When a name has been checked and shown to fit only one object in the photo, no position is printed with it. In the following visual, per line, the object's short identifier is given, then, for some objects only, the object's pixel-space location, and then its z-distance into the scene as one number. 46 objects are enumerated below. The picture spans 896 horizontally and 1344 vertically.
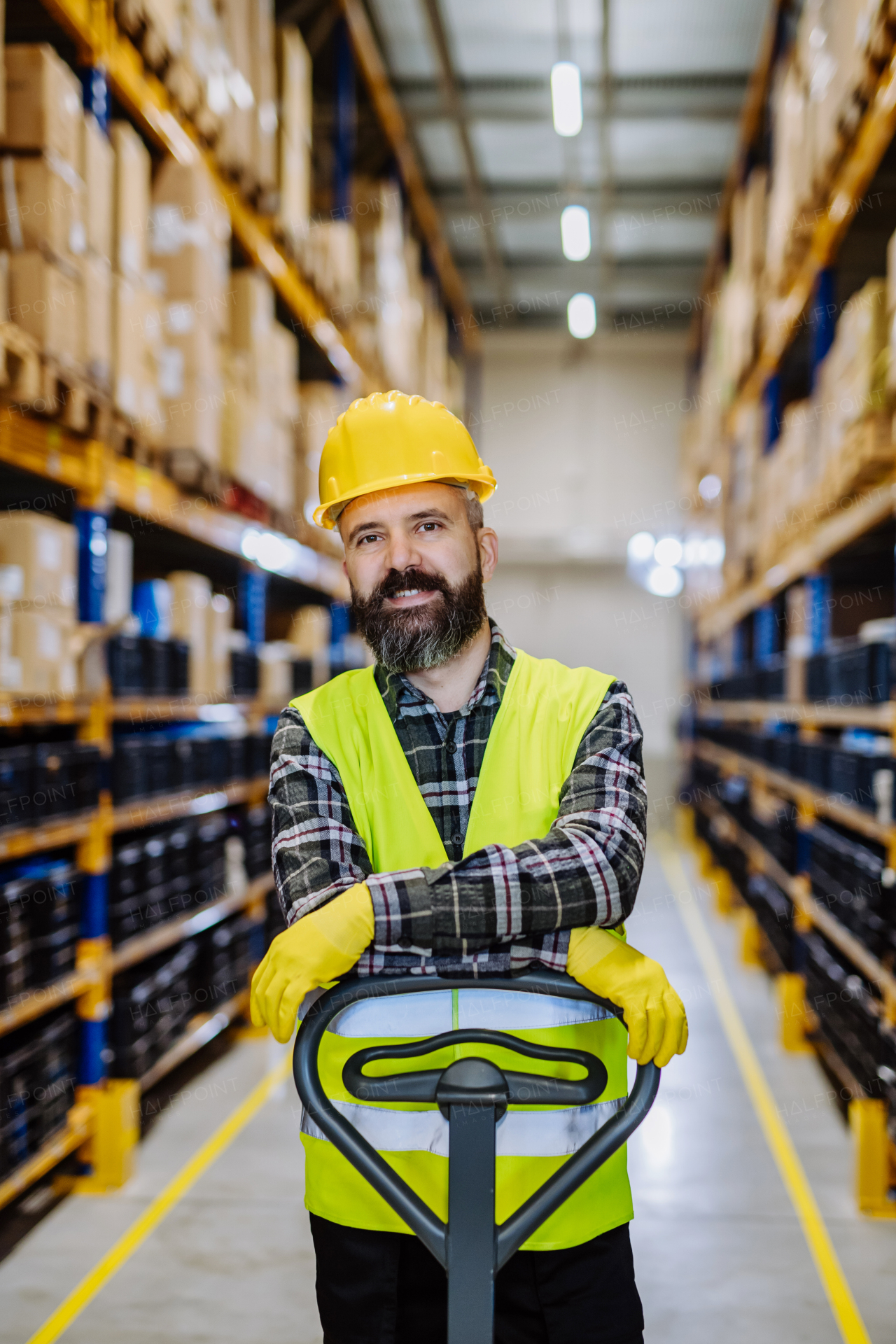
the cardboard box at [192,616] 4.89
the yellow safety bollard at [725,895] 9.24
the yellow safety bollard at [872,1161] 3.87
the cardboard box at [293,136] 6.32
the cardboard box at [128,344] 4.02
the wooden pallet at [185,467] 4.55
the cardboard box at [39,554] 3.53
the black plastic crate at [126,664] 4.08
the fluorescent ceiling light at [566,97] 8.88
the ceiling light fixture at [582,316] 14.19
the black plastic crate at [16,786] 3.31
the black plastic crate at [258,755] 5.93
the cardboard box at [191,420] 4.61
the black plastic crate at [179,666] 4.67
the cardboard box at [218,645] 5.12
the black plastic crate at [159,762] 4.46
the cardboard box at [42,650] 3.48
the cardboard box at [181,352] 4.64
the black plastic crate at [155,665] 4.40
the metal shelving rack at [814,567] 3.88
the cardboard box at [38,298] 3.40
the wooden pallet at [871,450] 3.73
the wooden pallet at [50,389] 3.13
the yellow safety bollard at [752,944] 7.54
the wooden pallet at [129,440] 4.01
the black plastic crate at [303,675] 6.81
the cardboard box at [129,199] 4.12
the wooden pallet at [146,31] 3.97
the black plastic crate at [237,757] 5.54
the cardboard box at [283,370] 6.05
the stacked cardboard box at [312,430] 6.70
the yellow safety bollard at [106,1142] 4.00
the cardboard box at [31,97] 3.44
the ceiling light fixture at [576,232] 11.30
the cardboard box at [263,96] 5.66
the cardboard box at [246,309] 5.62
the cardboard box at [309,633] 7.22
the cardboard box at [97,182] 3.81
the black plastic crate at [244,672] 5.70
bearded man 1.66
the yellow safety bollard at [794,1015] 5.68
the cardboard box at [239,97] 5.21
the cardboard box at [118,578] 4.10
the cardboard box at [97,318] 3.77
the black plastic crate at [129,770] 4.13
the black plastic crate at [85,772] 3.80
